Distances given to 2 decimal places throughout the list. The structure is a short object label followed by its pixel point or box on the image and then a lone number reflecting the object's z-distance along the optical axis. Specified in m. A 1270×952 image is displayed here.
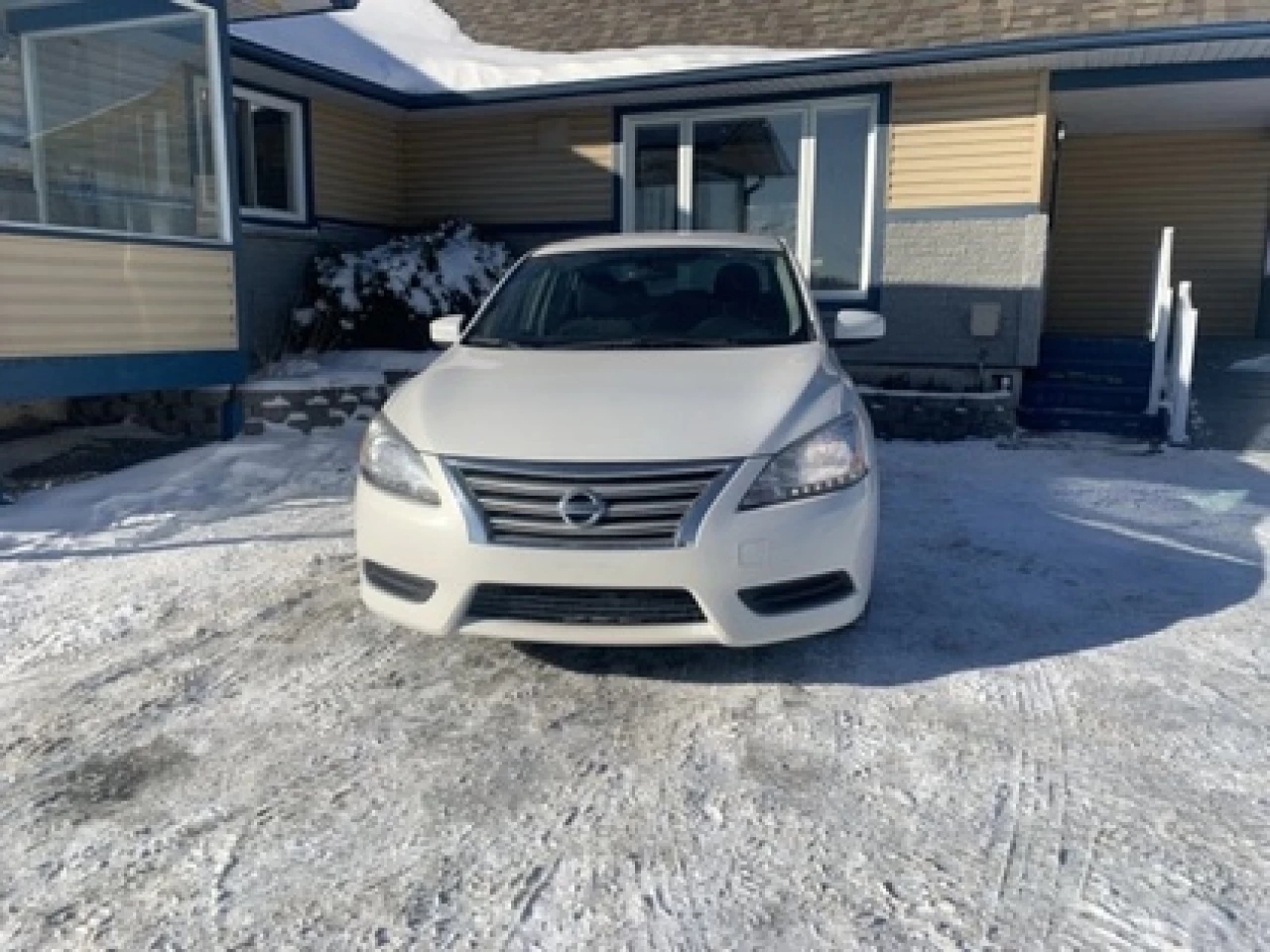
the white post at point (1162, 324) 8.29
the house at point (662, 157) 6.81
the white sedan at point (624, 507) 2.85
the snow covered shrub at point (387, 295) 9.34
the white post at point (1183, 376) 7.80
